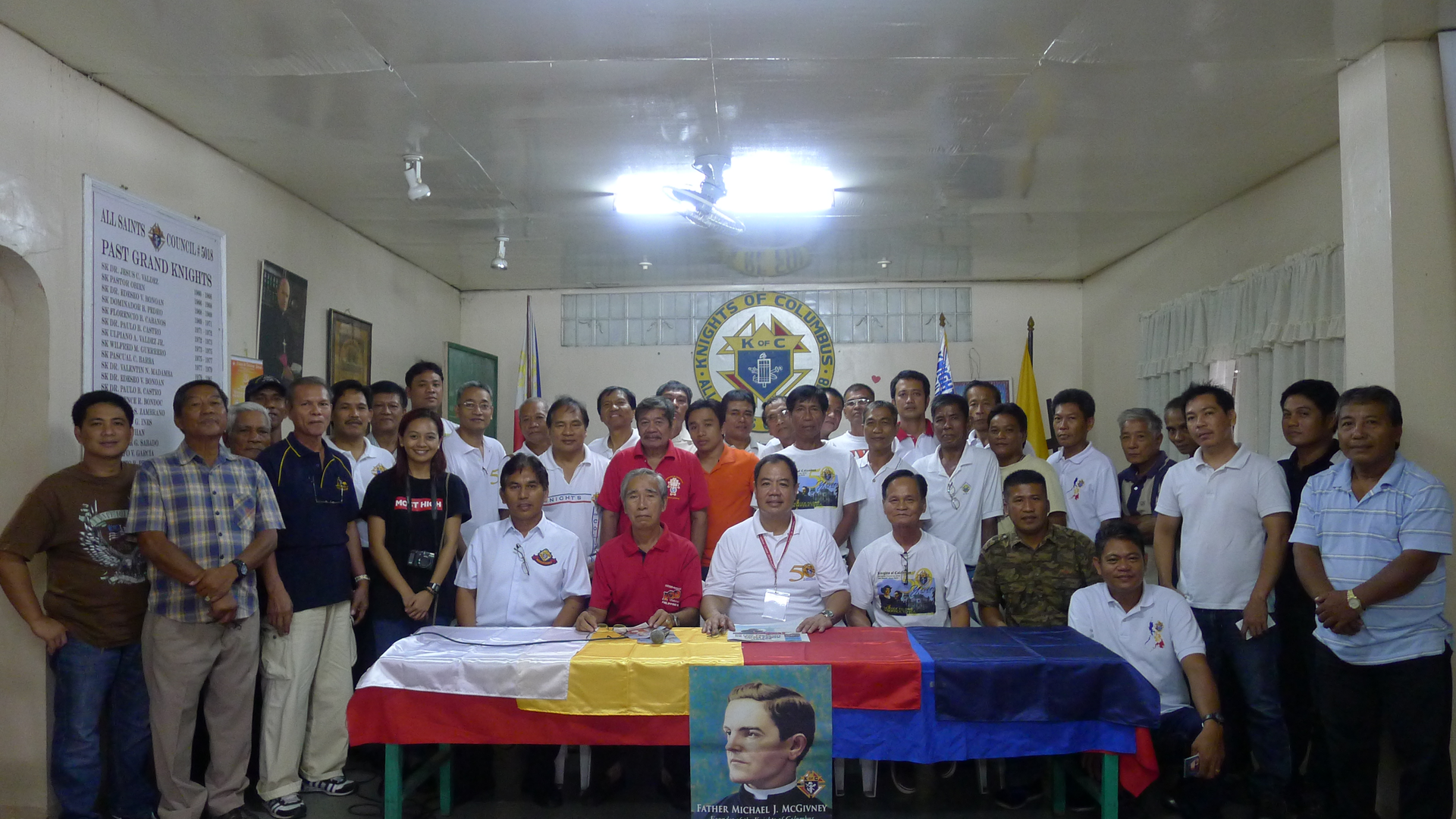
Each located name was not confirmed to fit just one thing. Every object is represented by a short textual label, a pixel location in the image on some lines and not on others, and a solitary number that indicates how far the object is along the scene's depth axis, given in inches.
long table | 107.1
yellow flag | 303.0
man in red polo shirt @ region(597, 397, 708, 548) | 155.9
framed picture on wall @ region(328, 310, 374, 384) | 227.0
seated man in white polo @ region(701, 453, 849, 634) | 134.9
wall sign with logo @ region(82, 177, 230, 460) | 139.6
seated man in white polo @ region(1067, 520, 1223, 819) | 118.6
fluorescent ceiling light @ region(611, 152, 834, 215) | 195.8
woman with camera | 141.9
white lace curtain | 176.9
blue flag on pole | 288.8
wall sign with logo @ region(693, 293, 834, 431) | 332.5
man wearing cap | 165.2
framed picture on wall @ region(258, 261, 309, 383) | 191.6
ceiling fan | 187.6
